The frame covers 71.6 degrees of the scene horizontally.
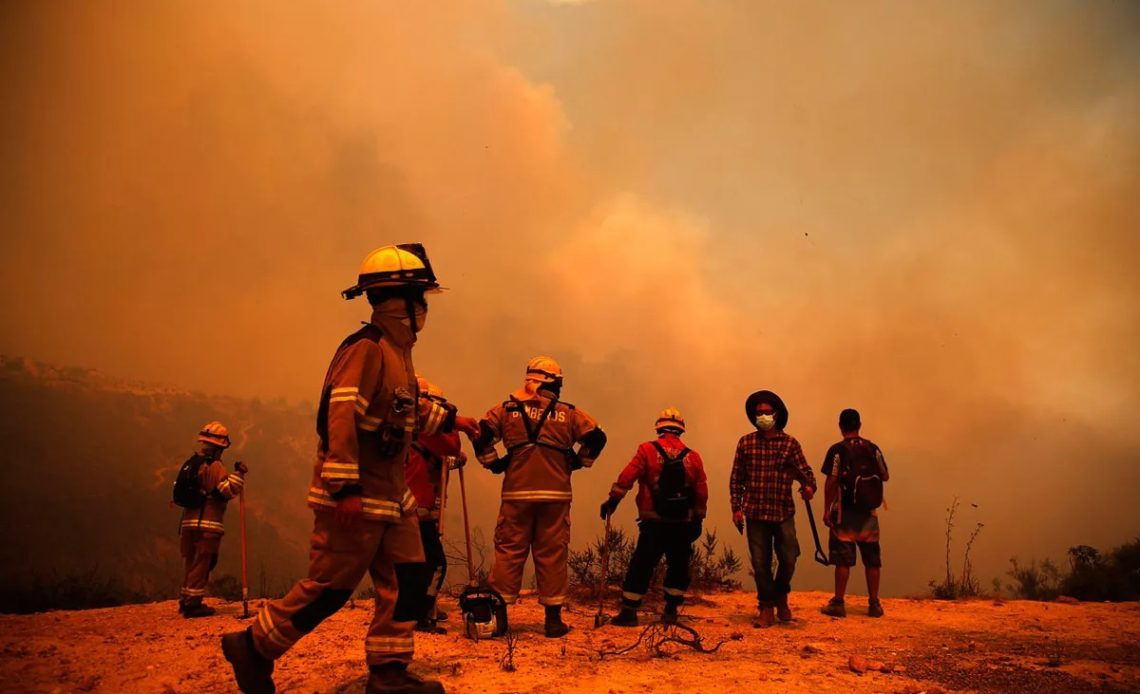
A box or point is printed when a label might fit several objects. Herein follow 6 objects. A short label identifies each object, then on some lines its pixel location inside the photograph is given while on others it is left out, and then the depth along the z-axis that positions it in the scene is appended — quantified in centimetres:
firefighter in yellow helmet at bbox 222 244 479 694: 466
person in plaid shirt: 903
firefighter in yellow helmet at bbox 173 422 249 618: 943
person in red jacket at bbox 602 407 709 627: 871
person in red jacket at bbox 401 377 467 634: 788
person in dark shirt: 970
